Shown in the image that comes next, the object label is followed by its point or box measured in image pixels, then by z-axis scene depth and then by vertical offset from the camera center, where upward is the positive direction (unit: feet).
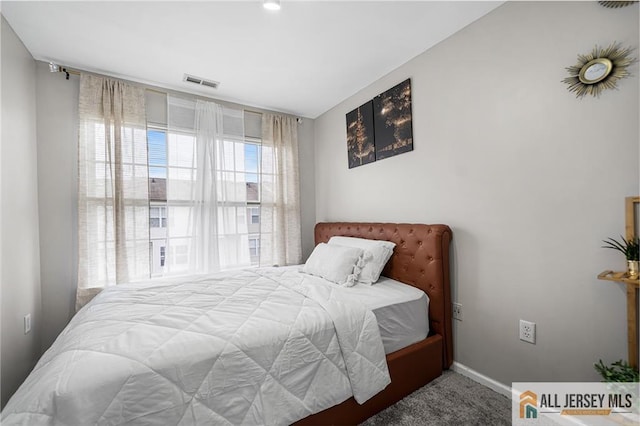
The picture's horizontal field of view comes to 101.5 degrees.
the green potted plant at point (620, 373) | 3.71 -2.41
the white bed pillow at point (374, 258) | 6.98 -1.29
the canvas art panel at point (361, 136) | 8.99 +2.74
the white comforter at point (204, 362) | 3.02 -2.02
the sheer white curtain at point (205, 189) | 9.16 +0.94
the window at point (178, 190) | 8.91 +0.86
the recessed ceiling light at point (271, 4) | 5.43 +4.38
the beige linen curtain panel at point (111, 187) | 7.77 +0.90
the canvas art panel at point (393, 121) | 7.75 +2.83
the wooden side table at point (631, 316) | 3.84 -1.62
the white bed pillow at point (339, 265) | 6.97 -1.47
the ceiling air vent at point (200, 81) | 8.48 +4.45
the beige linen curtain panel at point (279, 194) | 10.78 +0.80
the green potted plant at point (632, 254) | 3.84 -0.68
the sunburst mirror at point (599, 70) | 4.19 +2.32
